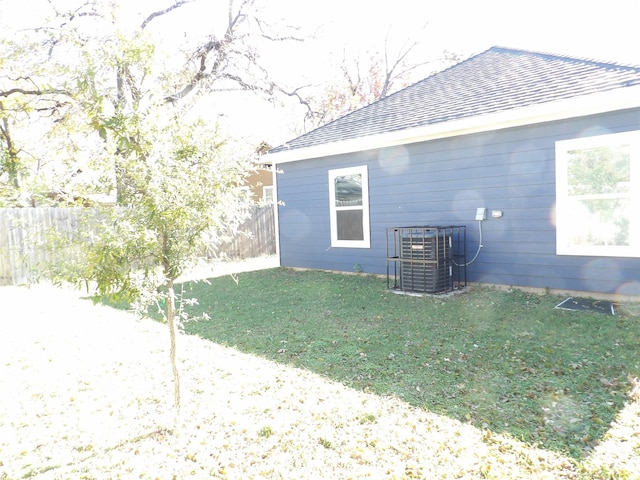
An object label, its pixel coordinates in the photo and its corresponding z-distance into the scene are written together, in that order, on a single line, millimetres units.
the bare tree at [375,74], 23219
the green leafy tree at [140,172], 2674
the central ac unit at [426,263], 6676
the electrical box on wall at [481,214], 6793
